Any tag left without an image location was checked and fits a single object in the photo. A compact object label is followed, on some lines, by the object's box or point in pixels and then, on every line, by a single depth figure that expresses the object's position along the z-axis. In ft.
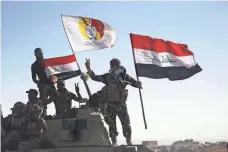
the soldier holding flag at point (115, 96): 30.35
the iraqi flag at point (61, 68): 36.73
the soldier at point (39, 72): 35.04
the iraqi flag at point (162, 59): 34.14
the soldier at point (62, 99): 33.78
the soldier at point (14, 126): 28.94
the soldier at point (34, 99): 33.51
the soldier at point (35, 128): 28.43
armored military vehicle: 28.40
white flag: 36.63
